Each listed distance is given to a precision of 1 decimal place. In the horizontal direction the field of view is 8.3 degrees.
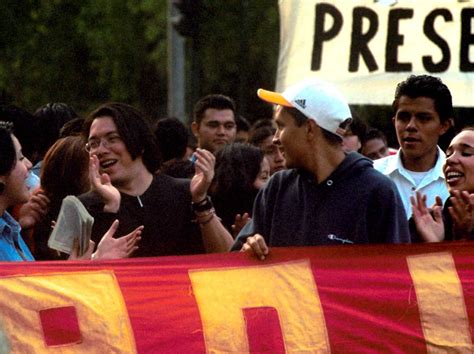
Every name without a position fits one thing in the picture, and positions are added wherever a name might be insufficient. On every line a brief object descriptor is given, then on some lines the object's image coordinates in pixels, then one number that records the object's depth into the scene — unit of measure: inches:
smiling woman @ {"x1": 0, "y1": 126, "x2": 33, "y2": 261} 542.6
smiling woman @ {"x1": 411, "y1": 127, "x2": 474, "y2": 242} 557.4
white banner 846.1
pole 1566.9
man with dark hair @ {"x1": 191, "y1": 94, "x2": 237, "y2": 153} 917.8
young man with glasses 595.3
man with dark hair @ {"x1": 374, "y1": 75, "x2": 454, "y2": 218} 643.1
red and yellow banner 522.4
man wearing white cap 539.7
